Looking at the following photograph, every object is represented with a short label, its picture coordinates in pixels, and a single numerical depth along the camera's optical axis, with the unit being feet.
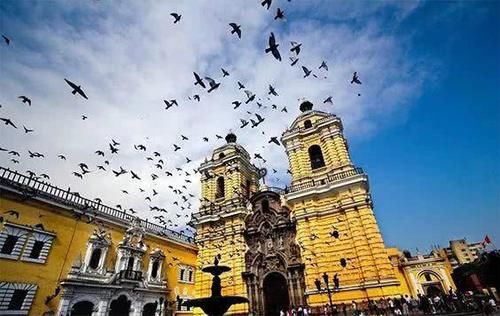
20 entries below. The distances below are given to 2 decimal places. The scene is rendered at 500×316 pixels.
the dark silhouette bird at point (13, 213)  51.34
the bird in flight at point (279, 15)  25.09
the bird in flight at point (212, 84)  33.65
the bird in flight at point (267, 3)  22.99
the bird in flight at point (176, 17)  28.09
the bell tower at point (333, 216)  58.23
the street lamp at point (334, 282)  58.68
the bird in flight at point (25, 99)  34.52
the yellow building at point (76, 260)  50.39
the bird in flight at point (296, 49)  30.94
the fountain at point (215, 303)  35.58
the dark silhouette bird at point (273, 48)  25.82
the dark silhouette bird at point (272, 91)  36.60
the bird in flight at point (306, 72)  35.22
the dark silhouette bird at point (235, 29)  26.93
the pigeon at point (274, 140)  42.41
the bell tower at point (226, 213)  77.05
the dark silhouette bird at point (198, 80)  32.91
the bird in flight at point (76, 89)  30.07
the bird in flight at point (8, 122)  36.90
